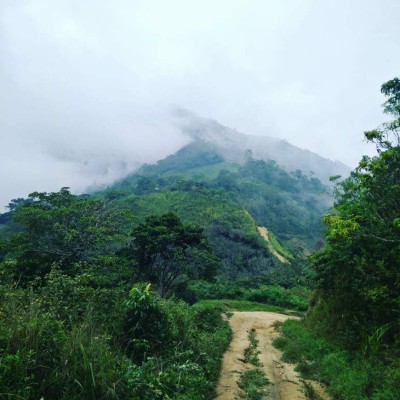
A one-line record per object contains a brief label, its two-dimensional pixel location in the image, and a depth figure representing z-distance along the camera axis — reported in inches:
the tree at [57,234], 800.3
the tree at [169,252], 893.2
